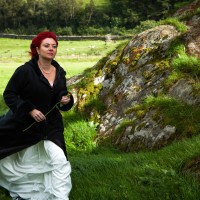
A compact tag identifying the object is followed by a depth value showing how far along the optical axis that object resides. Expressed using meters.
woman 5.98
